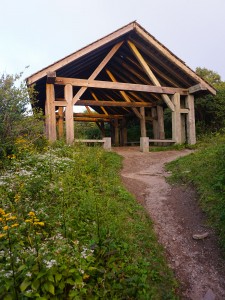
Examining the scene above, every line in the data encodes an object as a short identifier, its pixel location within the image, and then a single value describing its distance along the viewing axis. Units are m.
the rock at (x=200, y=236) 4.66
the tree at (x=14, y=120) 6.91
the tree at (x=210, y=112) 16.53
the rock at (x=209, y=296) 3.55
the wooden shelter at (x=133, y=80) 10.77
